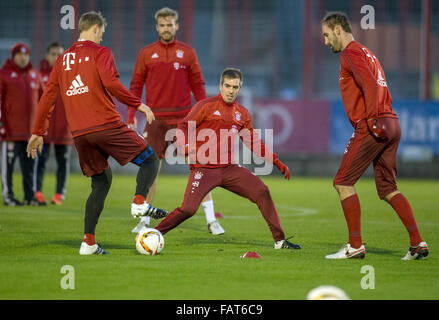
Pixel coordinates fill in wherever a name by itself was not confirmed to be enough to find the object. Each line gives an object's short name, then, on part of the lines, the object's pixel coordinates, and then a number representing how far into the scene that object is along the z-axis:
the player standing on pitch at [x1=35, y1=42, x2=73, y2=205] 25.73
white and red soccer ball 14.32
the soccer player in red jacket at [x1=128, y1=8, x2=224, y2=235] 19.05
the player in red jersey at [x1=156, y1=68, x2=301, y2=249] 15.59
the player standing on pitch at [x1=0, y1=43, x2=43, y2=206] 25.22
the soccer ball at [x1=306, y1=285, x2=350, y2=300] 9.67
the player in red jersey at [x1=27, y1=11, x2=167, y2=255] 13.98
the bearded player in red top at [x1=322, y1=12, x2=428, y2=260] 14.02
